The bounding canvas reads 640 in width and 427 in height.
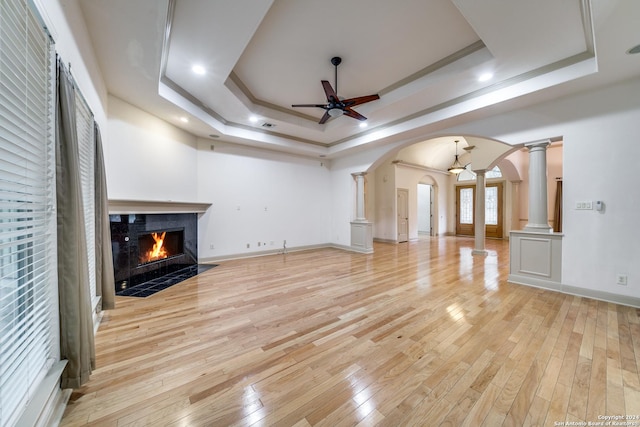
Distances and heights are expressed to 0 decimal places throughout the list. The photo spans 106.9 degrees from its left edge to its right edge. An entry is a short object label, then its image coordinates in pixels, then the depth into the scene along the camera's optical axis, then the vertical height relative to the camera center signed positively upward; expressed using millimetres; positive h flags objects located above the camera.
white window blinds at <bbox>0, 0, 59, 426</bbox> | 1081 +63
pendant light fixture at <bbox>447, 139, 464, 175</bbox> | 9014 +1525
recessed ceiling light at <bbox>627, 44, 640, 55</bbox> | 2465 +1662
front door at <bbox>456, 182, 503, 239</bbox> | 9523 -87
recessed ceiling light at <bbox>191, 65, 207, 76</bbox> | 3287 +1993
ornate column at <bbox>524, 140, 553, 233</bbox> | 3816 +288
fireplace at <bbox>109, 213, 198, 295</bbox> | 3771 -653
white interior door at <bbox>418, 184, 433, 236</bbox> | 11500 -25
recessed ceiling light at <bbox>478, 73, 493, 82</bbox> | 3463 +1958
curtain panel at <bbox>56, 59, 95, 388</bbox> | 1521 -258
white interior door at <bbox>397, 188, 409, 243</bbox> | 9091 -212
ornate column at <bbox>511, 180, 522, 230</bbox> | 8898 +63
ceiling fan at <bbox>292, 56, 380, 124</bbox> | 3405 +1602
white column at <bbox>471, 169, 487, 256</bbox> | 6566 -201
